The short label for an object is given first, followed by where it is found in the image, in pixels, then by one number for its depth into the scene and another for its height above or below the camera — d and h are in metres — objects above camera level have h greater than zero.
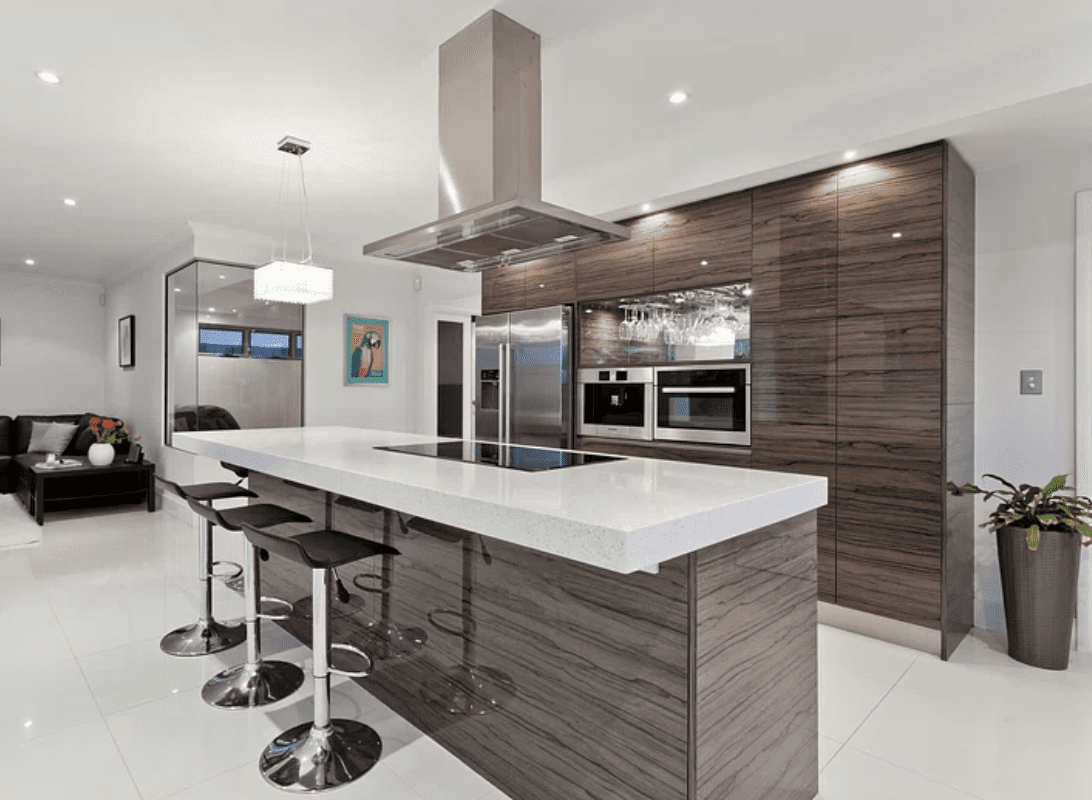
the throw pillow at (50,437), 6.56 -0.44
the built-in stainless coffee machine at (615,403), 3.95 -0.05
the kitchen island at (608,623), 1.37 -0.61
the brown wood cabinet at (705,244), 3.44 +0.89
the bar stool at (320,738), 1.86 -1.09
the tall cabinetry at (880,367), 2.77 +0.14
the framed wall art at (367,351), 6.30 +0.47
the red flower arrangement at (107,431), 5.85 -0.35
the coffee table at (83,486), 5.53 -0.85
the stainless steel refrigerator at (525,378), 4.32 +0.13
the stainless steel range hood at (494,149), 2.27 +0.97
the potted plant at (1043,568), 2.64 -0.75
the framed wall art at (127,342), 6.58 +0.59
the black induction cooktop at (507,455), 2.11 -0.23
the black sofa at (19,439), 6.62 -0.48
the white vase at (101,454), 5.73 -0.55
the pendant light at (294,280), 3.54 +0.68
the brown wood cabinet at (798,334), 3.09 +0.32
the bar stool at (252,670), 2.36 -1.11
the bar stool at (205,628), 2.84 -1.12
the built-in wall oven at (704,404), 3.48 -0.05
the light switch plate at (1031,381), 2.97 +0.07
